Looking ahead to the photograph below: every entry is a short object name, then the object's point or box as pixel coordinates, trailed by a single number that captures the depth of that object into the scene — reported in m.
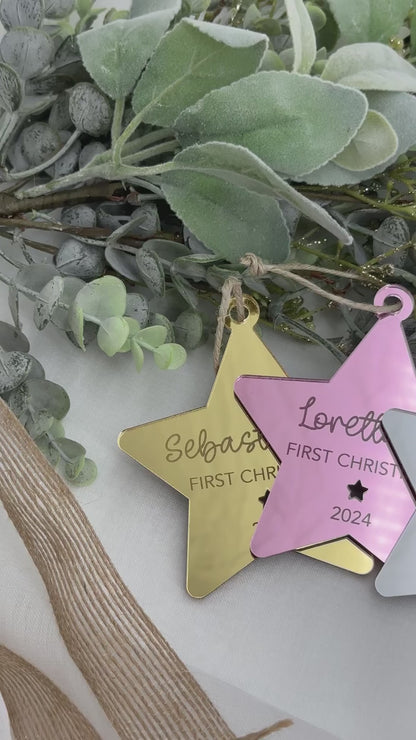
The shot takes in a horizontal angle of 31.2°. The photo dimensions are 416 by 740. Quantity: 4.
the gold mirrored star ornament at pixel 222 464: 0.54
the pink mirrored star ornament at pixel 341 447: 0.54
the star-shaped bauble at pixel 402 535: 0.52
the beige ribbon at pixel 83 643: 0.44
